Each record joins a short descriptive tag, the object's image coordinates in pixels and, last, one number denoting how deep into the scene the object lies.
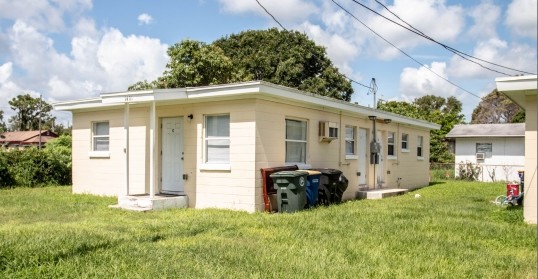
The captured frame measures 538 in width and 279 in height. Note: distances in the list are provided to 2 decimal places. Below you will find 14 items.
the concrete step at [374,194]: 14.57
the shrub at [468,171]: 26.42
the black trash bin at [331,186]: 11.86
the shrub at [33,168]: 16.98
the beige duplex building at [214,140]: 10.73
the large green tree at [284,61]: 33.44
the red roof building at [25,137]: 51.81
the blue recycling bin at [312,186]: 11.05
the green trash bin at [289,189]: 10.35
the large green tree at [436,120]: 33.38
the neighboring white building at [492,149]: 26.33
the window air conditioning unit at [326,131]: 12.84
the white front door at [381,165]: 16.83
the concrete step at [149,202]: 10.64
